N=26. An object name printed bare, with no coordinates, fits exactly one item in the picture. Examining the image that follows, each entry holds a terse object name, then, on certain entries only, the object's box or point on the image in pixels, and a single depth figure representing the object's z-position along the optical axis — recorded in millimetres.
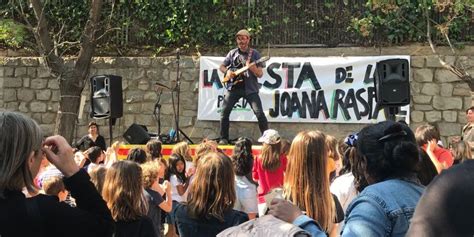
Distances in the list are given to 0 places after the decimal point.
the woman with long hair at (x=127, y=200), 3416
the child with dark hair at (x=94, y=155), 6445
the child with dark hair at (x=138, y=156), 5762
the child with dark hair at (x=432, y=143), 5156
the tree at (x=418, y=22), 10891
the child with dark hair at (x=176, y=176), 6199
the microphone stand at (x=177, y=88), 11211
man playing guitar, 9648
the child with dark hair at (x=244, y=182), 4988
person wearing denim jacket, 2129
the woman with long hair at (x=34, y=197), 2107
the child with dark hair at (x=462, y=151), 5637
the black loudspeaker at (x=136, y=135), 10082
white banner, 11031
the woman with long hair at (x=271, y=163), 5660
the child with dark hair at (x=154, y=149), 6770
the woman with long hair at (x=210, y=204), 3502
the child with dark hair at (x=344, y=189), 4039
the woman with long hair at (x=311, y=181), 3350
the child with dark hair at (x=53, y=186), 4015
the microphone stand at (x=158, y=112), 11522
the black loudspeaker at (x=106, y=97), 10180
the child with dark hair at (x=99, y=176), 3947
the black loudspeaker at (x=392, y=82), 8070
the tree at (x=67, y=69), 11367
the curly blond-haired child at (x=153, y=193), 4512
